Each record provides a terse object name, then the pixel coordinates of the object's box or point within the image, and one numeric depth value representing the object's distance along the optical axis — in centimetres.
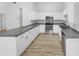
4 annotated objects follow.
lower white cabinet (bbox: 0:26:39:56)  187
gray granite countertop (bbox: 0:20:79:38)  182
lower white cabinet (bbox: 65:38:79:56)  177
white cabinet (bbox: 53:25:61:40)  557
